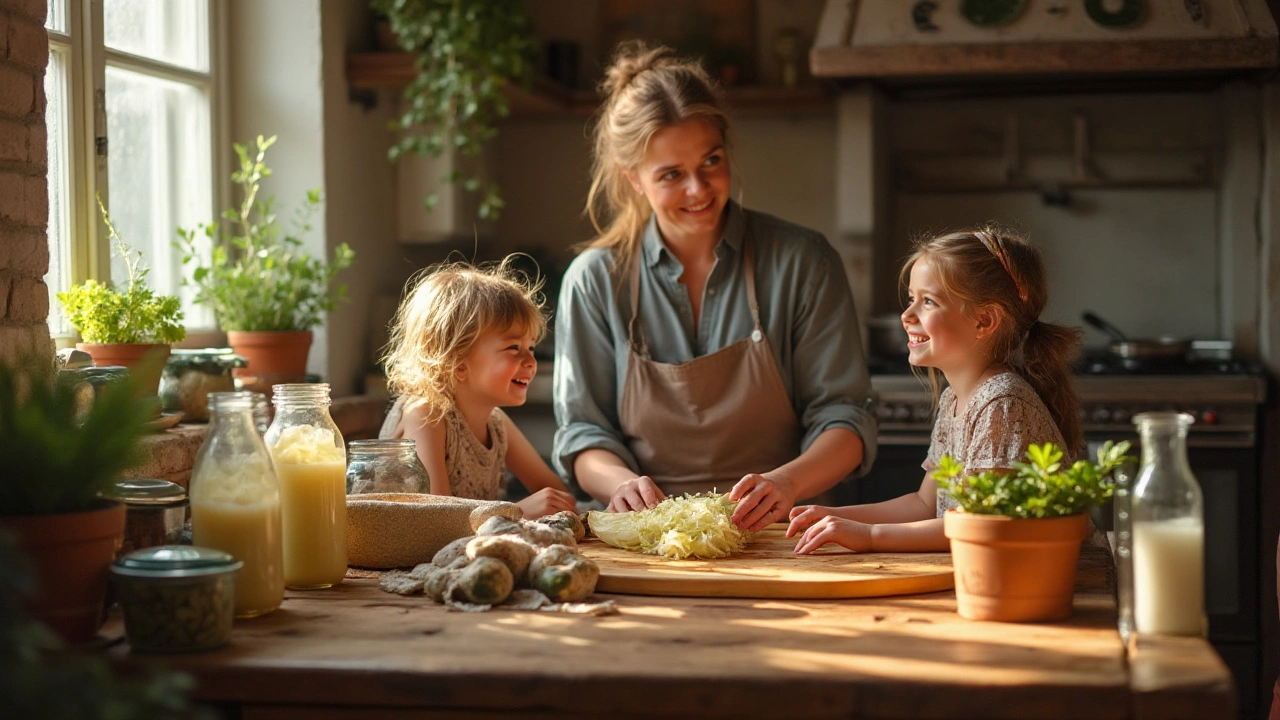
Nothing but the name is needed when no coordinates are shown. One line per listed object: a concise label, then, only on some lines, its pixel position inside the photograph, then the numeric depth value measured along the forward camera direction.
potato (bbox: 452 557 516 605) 1.44
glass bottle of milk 1.29
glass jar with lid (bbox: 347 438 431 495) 1.79
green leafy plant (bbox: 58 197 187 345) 2.30
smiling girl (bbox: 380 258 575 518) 2.21
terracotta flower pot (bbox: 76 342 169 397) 2.28
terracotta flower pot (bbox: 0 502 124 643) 1.24
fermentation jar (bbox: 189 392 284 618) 1.41
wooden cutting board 1.52
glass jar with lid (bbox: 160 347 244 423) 2.44
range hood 3.59
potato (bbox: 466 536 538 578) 1.49
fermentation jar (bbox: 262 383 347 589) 1.55
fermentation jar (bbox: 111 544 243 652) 1.27
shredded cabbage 1.70
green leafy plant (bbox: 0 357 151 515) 1.23
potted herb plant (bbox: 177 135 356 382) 2.90
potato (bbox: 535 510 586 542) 1.69
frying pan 3.74
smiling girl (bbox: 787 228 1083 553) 1.93
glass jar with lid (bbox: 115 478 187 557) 1.49
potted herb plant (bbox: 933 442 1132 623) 1.36
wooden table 1.15
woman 2.39
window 2.52
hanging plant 3.41
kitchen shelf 3.99
